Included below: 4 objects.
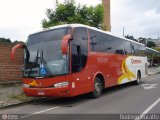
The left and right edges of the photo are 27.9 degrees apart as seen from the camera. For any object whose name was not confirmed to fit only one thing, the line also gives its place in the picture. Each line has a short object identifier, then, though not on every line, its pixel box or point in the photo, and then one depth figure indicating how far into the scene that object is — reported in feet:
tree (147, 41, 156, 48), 378.42
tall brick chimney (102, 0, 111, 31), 152.66
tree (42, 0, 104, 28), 80.94
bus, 41.37
